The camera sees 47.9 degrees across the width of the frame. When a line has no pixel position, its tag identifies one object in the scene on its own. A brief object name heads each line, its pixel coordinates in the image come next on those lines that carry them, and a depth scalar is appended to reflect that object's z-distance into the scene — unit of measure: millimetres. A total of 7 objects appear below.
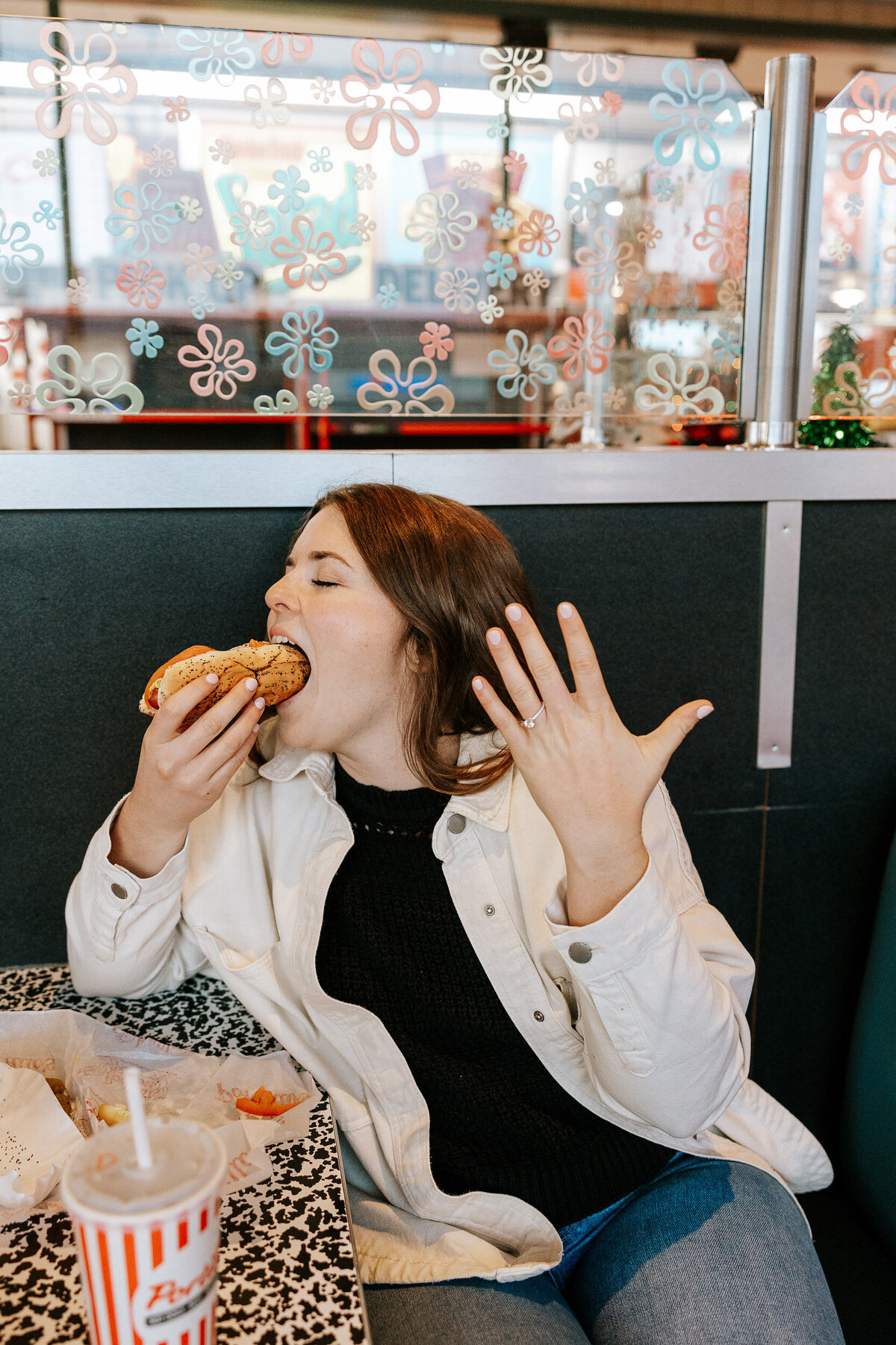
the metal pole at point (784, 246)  1829
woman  1055
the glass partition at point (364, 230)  1587
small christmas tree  1930
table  796
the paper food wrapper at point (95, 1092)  972
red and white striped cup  617
